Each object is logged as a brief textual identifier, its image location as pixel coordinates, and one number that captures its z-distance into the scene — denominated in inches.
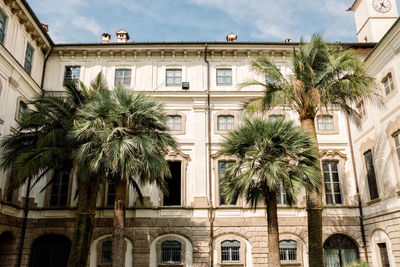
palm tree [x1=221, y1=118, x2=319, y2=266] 536.7
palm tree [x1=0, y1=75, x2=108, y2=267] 585.6
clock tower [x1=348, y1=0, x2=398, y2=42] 1226.9
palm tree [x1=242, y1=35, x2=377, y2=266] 576.4
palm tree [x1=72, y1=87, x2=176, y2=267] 558.3
